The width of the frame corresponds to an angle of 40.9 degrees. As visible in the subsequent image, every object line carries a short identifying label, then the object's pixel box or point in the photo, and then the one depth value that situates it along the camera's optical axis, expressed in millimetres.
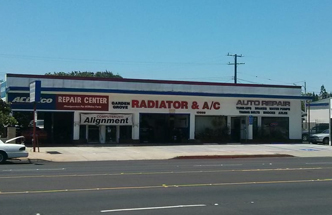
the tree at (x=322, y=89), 182462
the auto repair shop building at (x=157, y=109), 35094
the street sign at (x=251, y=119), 39938
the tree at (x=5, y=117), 29503
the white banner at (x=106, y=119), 35812
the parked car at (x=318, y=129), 45800
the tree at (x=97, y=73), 113300
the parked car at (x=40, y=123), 45219
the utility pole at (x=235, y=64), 83062
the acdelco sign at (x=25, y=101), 33844
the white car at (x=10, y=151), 21125
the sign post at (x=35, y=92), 27281
